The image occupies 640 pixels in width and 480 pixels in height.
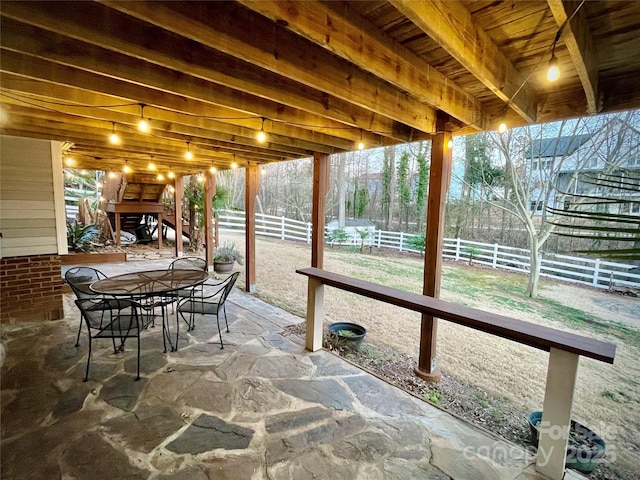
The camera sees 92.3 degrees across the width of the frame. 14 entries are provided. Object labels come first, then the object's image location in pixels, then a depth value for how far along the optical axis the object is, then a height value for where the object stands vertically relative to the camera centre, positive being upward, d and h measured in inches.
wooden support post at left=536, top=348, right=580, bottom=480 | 68.7 -45.2
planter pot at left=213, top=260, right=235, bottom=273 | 270.5 -54.7
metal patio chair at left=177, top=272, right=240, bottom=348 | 123.1 -42.7
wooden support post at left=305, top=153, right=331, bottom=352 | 163.2 +3.0
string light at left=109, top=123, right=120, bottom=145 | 122.5 +26.4
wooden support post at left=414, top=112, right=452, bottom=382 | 109.7 -7.6
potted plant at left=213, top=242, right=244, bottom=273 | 270.8 -50.3
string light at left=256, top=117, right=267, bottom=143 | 116.0 +27.0
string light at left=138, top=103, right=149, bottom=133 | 101.7 +27.4
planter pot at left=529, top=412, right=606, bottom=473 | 76.4 -59.7
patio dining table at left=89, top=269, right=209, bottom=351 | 112.0 -32.7
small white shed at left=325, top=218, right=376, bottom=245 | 458.0 -32.0
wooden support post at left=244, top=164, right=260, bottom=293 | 215.9 -7.9
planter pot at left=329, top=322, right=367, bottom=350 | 134.7 -56.6
